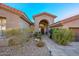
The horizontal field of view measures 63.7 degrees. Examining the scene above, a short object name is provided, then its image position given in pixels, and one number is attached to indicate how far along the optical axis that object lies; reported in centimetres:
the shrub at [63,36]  386
